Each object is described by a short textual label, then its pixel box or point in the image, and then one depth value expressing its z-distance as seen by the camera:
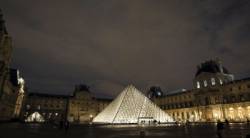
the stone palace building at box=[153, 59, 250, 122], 36.17
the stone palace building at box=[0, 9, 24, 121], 24.53
